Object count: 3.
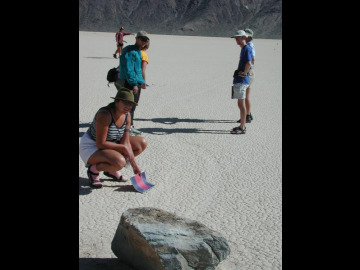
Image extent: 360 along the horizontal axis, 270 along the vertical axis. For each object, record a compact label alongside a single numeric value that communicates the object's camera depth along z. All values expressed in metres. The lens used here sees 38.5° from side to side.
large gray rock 3.27
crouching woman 5.00
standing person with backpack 7.03
